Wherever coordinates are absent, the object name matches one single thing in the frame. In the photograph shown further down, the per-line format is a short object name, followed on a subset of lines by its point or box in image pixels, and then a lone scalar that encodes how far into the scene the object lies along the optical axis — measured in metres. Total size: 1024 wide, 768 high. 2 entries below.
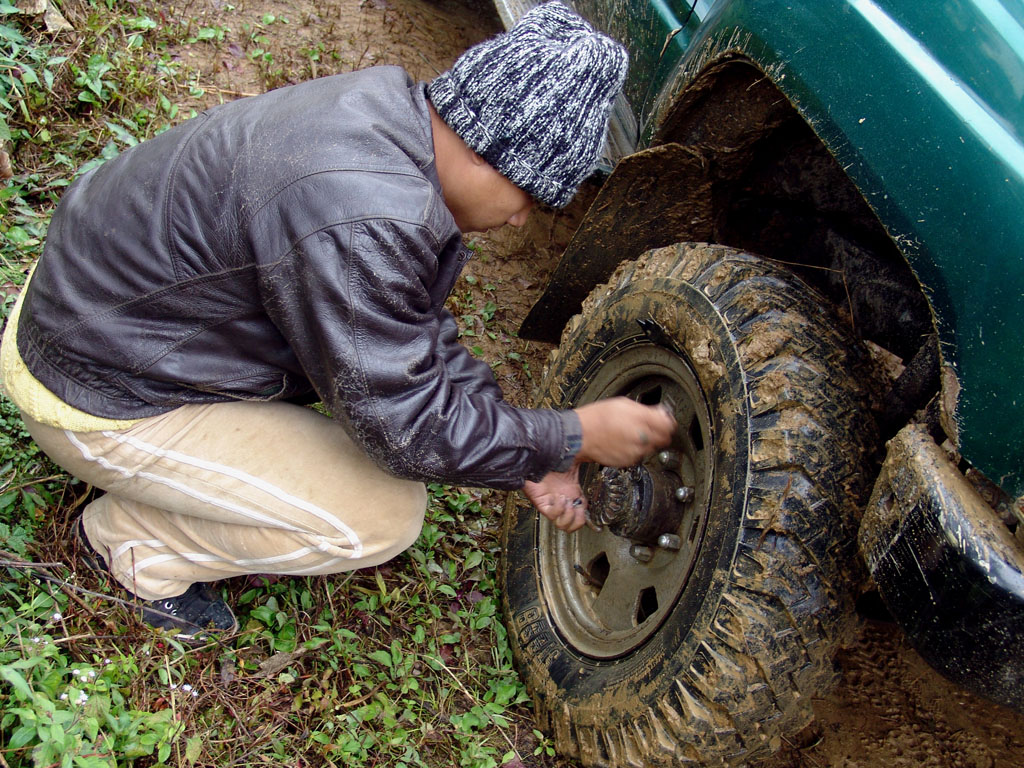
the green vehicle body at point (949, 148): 1.44
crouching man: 1.67
